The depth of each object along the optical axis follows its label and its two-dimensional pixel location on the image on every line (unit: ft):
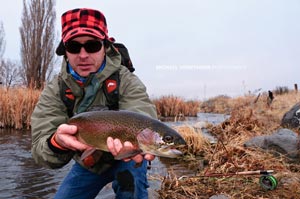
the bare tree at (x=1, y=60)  77.41
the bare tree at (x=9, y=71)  81.79
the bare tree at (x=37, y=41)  71.72
